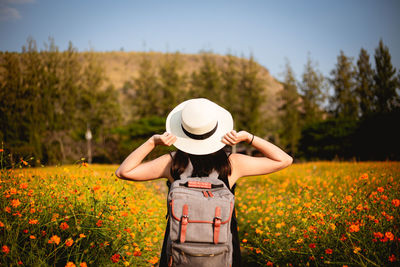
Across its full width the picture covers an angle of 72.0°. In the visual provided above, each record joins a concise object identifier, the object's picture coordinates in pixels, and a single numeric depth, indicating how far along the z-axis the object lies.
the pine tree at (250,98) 19.38
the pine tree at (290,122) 18.62
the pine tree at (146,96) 24.73
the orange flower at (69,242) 1.96
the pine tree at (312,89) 24.20
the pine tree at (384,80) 19.92
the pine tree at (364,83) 21.53
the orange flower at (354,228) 1.99
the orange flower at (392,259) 1.79
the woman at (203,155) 1.79
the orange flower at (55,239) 1.75
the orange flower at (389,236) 1.87
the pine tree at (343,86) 24.06
